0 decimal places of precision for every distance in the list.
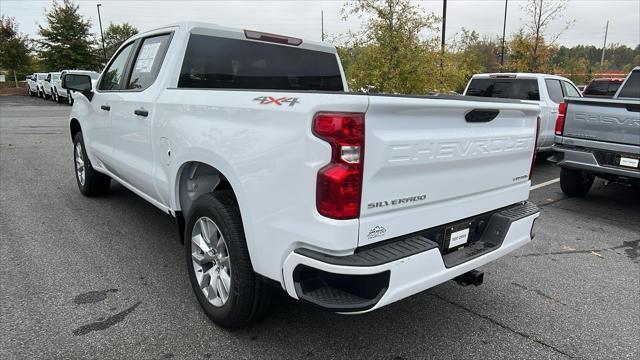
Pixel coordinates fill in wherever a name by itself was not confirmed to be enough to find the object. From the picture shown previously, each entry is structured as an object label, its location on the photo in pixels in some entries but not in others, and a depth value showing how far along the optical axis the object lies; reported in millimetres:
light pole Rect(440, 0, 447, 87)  12242
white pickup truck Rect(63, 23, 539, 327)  2102
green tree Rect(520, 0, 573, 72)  22125
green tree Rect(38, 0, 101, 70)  41188
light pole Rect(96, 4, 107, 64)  48188
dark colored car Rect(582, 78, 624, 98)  13228
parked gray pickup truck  5578
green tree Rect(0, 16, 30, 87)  39562
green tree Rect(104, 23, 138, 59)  65188
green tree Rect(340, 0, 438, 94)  11320
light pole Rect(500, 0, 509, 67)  33394
